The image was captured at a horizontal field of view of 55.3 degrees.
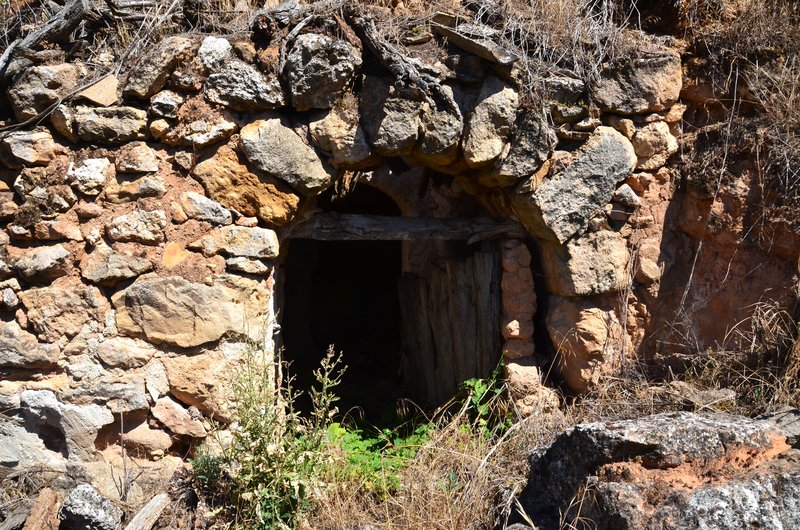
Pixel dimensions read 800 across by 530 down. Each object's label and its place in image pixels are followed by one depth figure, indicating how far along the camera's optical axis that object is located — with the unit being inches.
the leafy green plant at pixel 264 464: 134.0
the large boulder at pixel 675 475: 110.8
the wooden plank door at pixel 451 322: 187.8
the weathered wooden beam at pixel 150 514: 138.5
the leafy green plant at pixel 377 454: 154.4
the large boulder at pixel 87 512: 138.0
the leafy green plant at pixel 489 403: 175.8
